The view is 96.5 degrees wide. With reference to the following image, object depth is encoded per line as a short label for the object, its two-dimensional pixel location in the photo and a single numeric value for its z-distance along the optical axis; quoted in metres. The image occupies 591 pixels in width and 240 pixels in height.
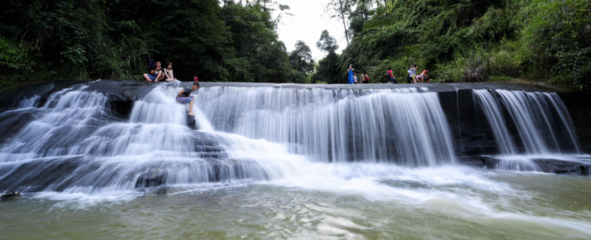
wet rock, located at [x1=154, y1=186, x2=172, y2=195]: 3.92
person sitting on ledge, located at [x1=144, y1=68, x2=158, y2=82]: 10.20
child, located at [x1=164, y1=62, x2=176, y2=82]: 10.44
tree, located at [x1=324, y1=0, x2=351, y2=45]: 34.40
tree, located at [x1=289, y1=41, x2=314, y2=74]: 35.69
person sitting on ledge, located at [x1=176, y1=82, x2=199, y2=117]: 7.57
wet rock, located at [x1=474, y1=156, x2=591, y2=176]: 5.57
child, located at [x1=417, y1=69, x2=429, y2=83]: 12.54
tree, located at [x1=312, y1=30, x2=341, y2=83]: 32.41
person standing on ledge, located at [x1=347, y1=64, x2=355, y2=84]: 15.32
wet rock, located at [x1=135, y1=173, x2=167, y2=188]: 4.15
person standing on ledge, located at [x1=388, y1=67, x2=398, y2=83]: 14.22
